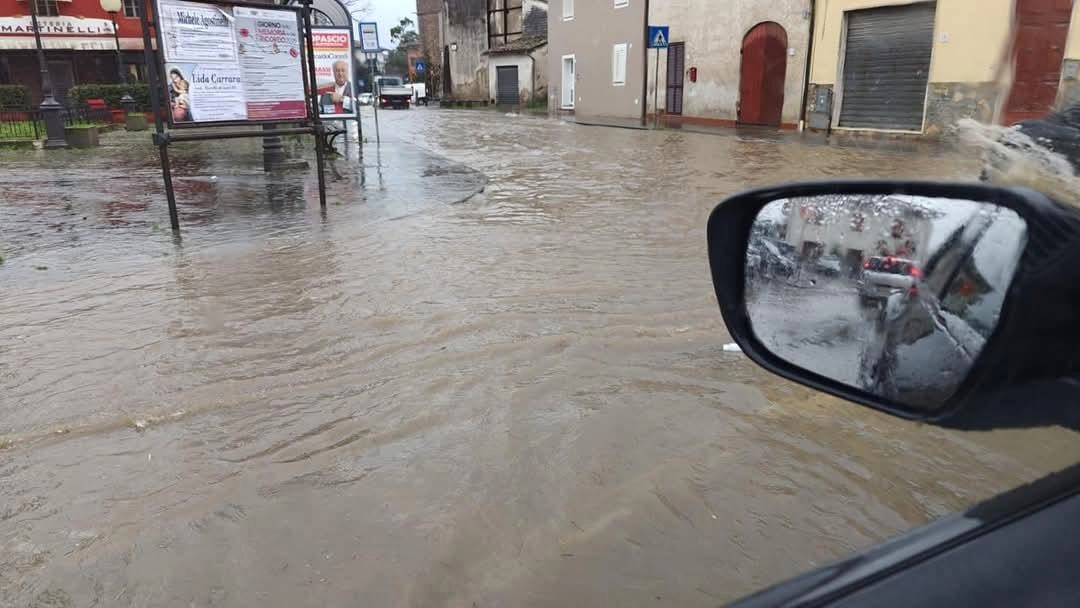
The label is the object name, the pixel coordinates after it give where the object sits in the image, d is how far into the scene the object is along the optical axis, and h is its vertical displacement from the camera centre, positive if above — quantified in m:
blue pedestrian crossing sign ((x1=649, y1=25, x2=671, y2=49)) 22.05 +1.45
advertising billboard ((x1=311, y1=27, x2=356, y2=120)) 13.67 +0.39
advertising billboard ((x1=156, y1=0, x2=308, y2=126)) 7.55 +0.30
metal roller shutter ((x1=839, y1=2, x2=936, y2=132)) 16.38 +0.40
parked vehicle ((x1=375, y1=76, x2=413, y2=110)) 46.81 -0.29
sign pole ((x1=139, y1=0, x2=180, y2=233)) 7.08 -0.14
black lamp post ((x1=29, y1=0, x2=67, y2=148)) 16.83 -0.44
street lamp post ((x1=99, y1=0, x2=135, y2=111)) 21.93 +2.42
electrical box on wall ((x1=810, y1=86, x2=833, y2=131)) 18.98 -0.58
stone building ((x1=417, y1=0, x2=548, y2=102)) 42.41 +2.73
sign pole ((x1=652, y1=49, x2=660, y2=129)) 26.63 -0.28
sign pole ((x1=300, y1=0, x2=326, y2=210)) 8.52 -0.07
